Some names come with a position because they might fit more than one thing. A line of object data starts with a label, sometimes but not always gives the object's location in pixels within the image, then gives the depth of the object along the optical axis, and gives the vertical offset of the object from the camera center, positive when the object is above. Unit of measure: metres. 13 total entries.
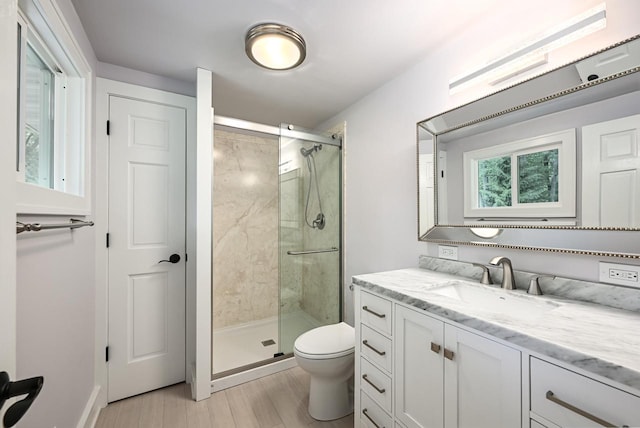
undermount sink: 1.05 -0.38
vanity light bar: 1.05 +0.76
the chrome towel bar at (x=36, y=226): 0.77 -0.04
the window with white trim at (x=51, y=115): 1.00 +0.50
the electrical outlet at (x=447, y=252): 1.56 -0.22
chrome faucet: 1.24 -0.27
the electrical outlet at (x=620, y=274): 0.96 -0.22
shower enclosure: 2.32 -0.26
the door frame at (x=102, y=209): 1.78 +0.03
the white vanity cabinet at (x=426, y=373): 0.85 -0.62
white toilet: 1.61 -0.97
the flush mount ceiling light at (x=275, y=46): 1.44 +0.99
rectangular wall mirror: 0.98 +0.25
